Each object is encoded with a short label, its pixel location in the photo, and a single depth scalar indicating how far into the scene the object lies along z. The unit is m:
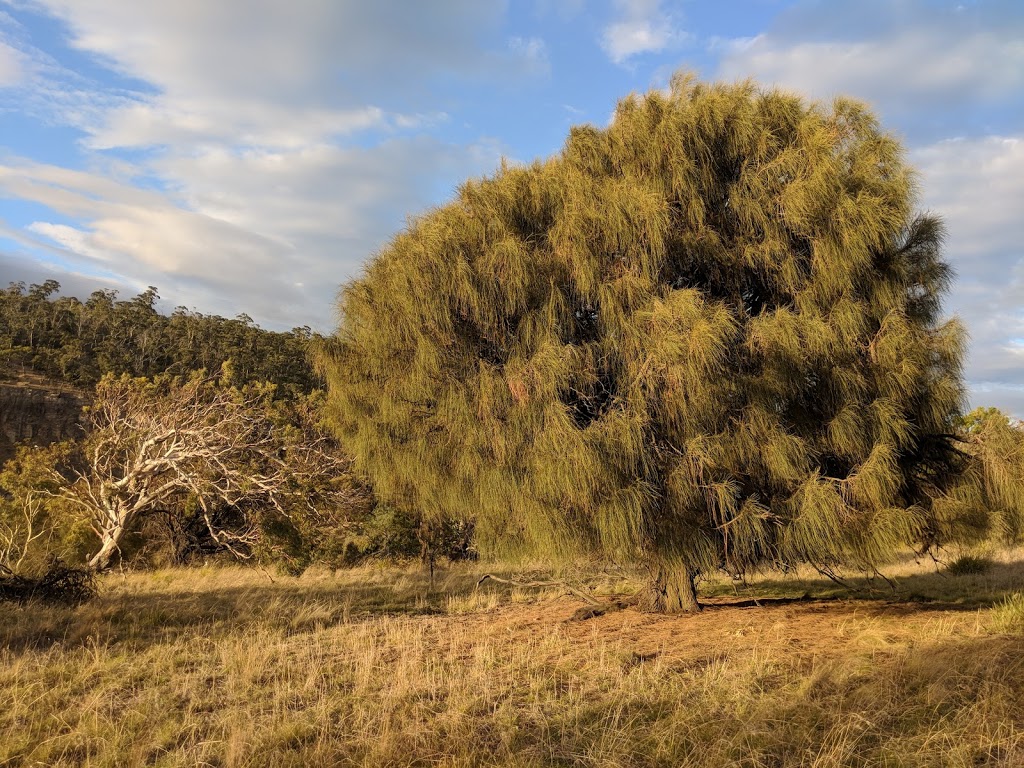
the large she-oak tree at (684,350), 6.23
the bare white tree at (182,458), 12.00
